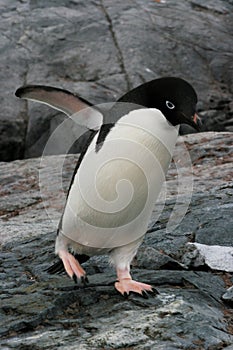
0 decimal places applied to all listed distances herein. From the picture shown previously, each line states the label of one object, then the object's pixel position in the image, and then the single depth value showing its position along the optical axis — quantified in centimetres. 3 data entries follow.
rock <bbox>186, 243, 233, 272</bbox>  674
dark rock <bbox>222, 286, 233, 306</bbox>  600
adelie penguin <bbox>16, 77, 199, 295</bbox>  575
